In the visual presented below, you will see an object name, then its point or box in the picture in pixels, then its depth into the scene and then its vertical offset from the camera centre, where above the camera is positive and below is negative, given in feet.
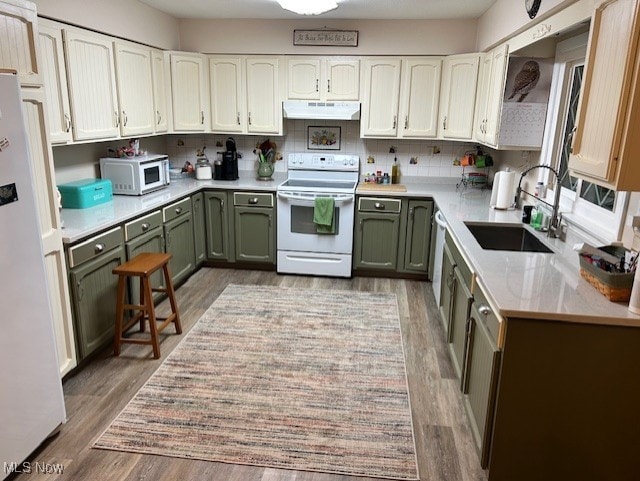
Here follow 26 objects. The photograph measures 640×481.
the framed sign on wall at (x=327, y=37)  14.32 +2.73
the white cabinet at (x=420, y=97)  13.98 +0.97
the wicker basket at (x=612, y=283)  5.81 -1.87
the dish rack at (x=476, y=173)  14.56 -1.33
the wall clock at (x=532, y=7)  8.57 +2.31
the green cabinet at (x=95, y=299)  8.84 -3.49
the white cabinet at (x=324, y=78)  14.30 +1.50
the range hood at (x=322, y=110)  14.32 +0.53
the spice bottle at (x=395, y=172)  15.65 -1.41
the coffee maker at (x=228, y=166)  15.40 -1.32
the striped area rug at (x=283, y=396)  7.23 -4.90
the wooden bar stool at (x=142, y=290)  9.60 -3.48
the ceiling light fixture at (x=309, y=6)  10.09 +2.64
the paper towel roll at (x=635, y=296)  5.53 -1.90
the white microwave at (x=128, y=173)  12.19 -1.30
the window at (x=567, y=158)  7.70 -0.54
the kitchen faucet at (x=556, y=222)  8.84 -1.70
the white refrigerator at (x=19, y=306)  6.04 -2.51
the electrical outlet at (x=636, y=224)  6.52 -1.24
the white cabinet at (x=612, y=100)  5.23 +0.41
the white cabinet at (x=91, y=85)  9.97 +0.83
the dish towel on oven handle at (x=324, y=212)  13.94 -2.49
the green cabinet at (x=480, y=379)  6.23 -3.62
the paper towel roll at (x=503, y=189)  11.13 -1.37
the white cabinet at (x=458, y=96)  13.50 +1.01
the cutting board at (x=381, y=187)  14.23 -1.80
